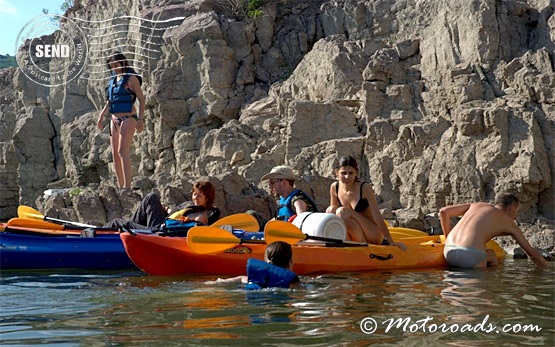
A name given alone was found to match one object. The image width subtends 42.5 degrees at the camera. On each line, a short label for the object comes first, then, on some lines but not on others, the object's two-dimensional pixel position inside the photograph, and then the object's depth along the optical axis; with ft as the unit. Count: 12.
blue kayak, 26.94
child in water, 18.79
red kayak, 24.13
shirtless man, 25.64
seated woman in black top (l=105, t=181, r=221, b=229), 27.48
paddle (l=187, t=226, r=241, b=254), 23.20
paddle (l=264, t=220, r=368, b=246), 23.70
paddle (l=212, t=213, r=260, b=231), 29.43
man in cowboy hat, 27.84
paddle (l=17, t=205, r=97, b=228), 31.45
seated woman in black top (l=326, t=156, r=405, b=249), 26.11
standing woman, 37.11
